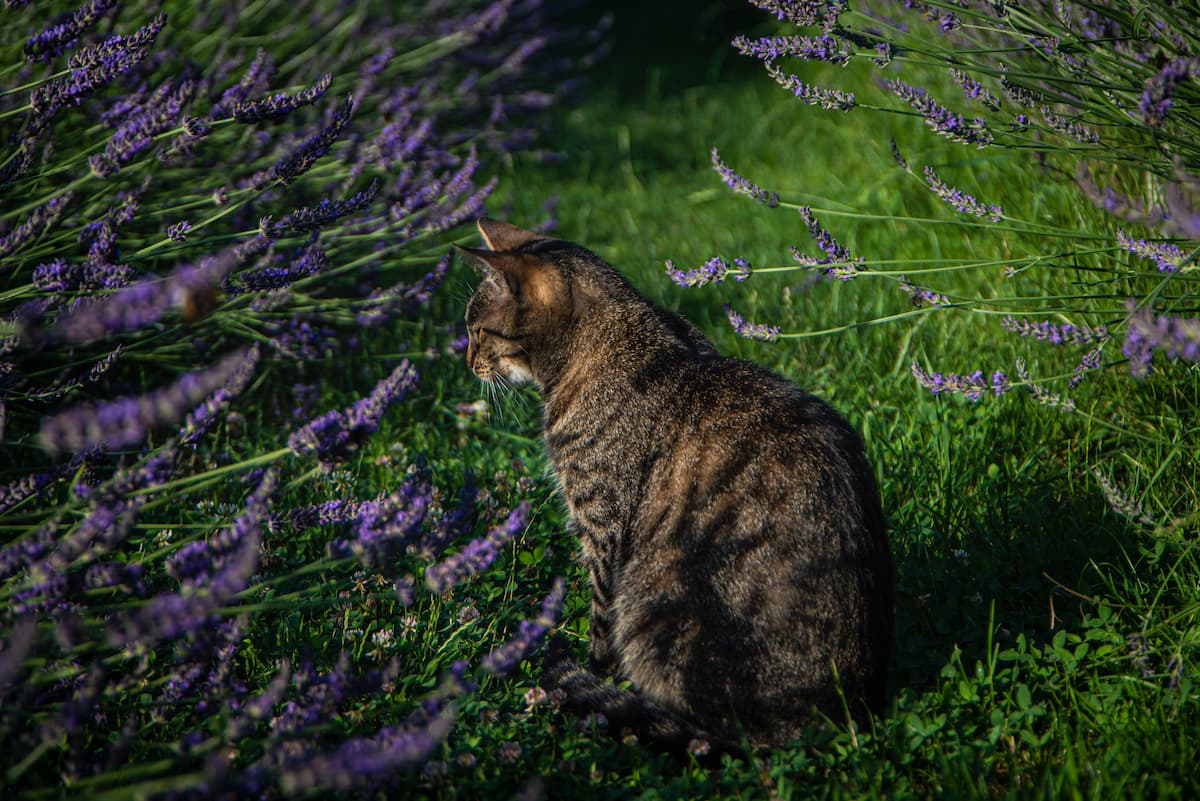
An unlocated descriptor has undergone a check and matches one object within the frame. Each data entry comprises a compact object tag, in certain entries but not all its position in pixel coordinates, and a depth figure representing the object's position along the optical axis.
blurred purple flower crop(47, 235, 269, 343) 2.12
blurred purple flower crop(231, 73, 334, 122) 2.32
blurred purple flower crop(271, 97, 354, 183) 2.35
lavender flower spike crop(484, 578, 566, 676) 2.20
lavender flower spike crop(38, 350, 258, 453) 2.10
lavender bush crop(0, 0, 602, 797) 2.14
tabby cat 2.29
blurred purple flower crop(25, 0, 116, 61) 2.28
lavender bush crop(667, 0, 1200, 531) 2.32
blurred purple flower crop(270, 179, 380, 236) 2.36
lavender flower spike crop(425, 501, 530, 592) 2.18
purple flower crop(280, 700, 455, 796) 2.09
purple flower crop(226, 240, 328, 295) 2.37
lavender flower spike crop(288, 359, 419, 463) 2.17
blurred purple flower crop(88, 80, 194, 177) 2.25
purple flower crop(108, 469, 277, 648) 2.12
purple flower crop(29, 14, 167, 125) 2.29
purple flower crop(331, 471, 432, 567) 2.17
